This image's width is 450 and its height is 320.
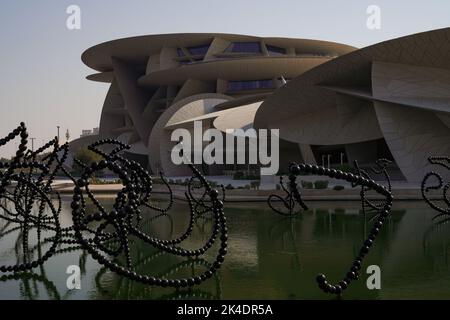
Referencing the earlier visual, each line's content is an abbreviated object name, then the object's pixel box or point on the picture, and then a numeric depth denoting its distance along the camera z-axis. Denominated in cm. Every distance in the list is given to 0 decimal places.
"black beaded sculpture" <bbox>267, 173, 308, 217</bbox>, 1945
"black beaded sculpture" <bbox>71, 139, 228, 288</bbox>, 795
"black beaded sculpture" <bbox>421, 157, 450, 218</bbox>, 1739
